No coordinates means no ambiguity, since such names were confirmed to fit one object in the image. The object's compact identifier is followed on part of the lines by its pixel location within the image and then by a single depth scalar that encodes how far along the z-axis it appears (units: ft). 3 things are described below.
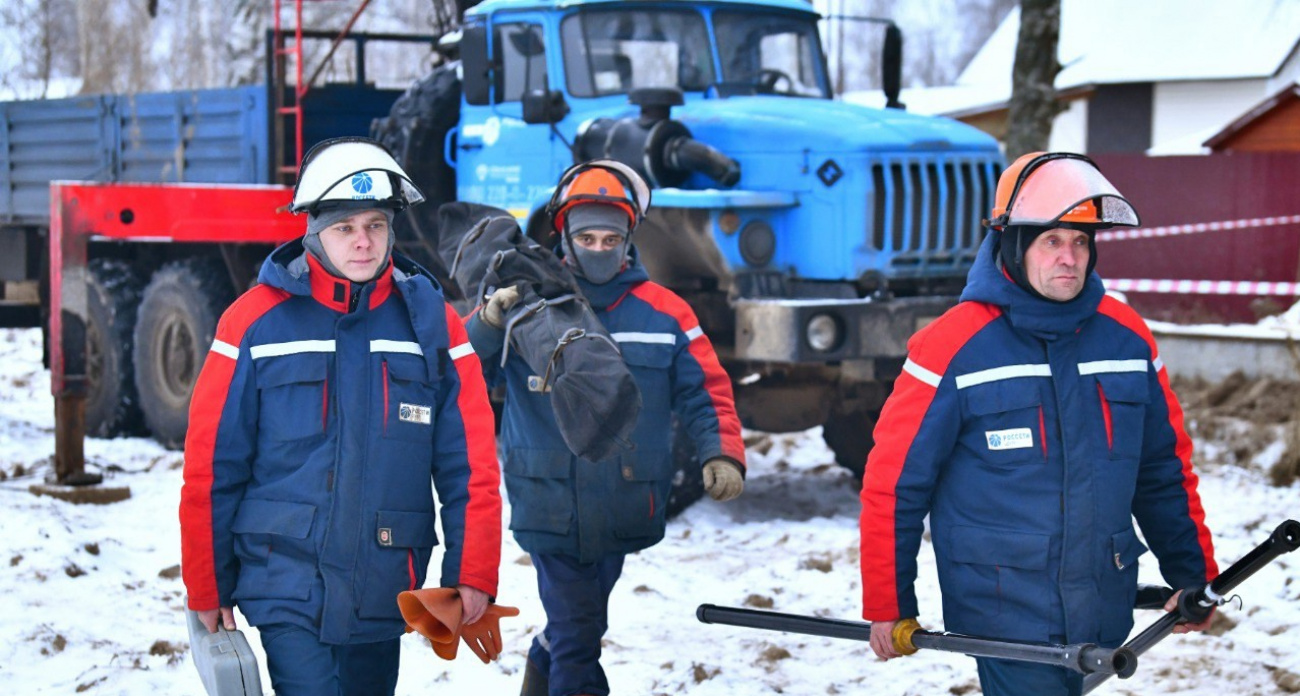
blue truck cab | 25.48
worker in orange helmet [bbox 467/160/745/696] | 15.56
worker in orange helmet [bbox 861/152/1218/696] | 11.68
